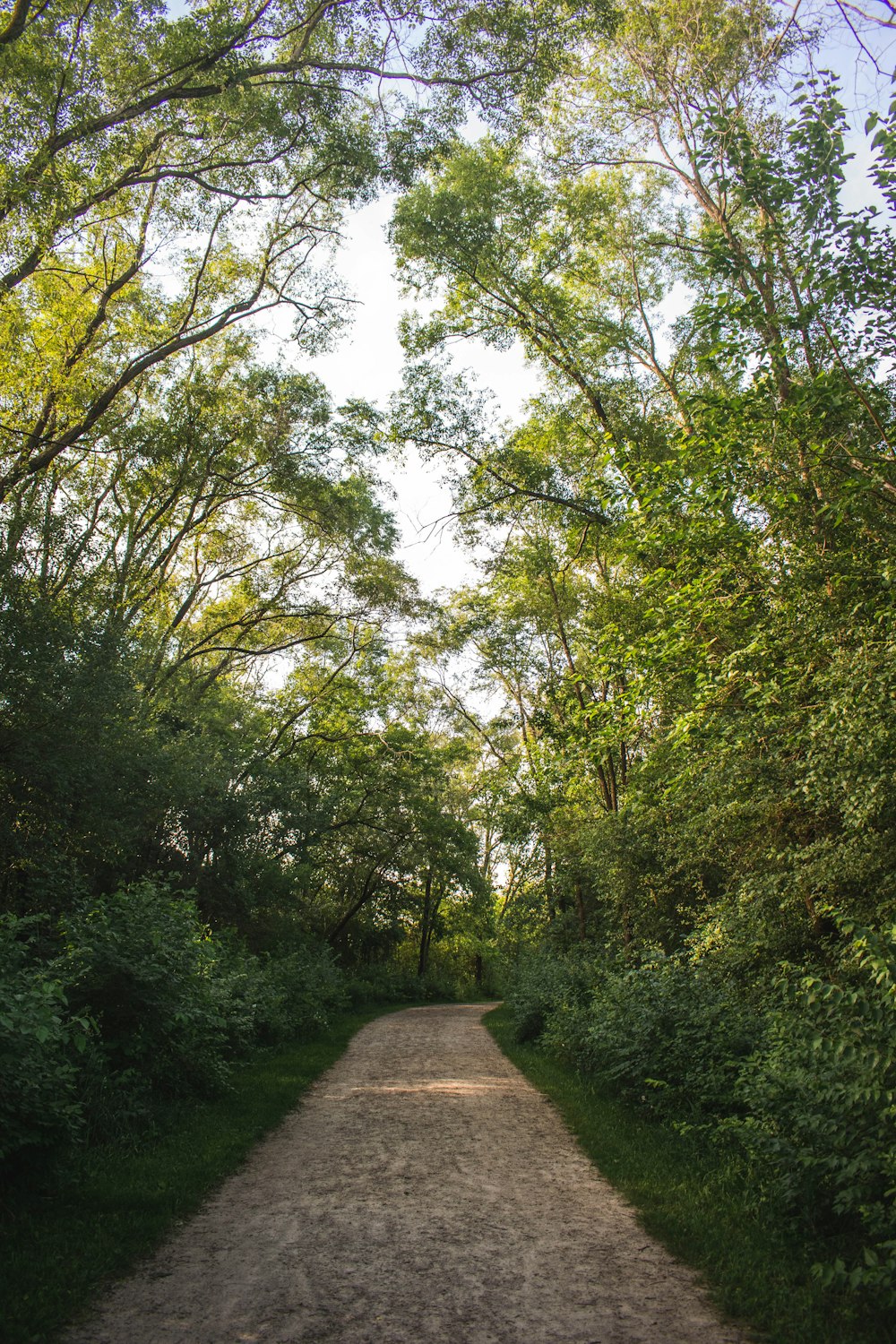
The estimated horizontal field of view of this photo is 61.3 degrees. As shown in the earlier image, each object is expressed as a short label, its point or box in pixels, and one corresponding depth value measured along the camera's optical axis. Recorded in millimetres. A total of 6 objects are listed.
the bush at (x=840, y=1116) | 3918
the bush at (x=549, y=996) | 12414
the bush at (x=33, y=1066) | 4668
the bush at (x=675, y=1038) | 6977
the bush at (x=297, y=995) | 12641
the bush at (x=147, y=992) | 7086
